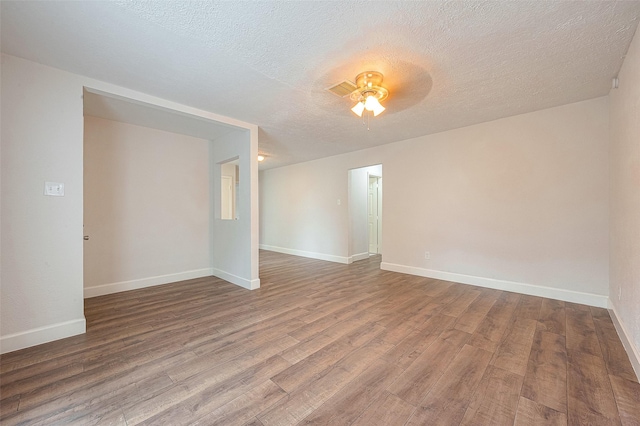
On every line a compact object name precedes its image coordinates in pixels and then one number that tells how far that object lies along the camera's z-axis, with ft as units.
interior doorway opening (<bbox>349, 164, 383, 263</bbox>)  18.72
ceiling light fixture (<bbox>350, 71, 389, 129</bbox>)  7.61
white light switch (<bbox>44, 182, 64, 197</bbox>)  7.35
